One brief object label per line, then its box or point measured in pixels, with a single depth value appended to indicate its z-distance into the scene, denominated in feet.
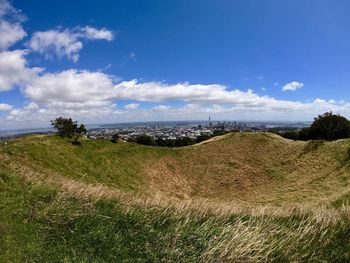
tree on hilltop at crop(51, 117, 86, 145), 185.57
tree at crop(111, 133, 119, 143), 201.67
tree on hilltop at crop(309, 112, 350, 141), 287.07
